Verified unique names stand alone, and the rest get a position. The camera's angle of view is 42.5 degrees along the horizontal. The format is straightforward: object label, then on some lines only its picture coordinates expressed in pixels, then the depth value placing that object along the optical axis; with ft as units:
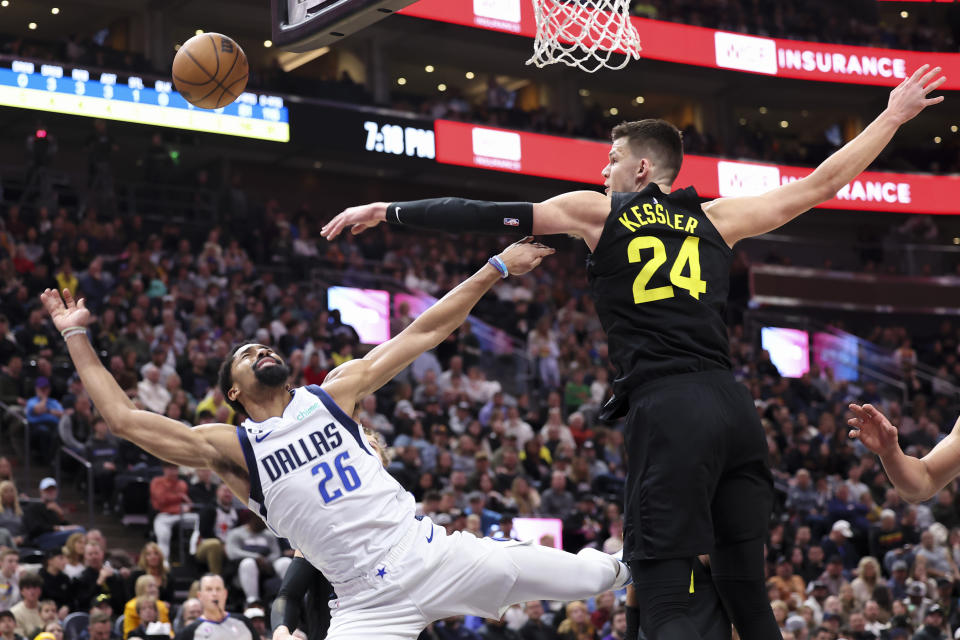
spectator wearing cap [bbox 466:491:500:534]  50.16
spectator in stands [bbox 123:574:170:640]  38.52
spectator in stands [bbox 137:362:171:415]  51.37
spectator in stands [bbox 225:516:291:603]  42.91
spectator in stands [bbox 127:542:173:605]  41.27
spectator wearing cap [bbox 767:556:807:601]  50.55
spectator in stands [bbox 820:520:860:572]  59.06
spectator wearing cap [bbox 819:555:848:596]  55.11
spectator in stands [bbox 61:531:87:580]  40.68
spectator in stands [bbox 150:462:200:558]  45.93
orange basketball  27.40
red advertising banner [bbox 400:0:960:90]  91.86
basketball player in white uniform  18.40
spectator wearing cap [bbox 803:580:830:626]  51.21
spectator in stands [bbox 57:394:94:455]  48.96
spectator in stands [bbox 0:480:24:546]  42.88
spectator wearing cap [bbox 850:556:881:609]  52.65
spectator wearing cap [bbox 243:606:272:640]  37.95
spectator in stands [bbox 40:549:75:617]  39.75
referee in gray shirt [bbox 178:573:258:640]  36.42
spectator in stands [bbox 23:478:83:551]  43.19
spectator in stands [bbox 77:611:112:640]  36.29
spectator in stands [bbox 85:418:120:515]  48.44
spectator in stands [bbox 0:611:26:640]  34.35
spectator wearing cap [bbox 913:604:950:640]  47.32
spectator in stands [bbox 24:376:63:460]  50.16
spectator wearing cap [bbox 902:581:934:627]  51.42
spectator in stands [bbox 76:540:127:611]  40.19
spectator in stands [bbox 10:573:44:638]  37.63
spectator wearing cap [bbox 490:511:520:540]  48.15
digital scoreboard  66.59
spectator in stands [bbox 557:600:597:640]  44.37
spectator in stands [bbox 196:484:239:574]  44.04
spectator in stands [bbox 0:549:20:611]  38.27
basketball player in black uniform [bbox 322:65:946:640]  15.90
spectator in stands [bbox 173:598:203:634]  37.52
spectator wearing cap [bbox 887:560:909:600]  54.44
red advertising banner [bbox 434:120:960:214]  84.99
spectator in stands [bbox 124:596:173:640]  37.81
